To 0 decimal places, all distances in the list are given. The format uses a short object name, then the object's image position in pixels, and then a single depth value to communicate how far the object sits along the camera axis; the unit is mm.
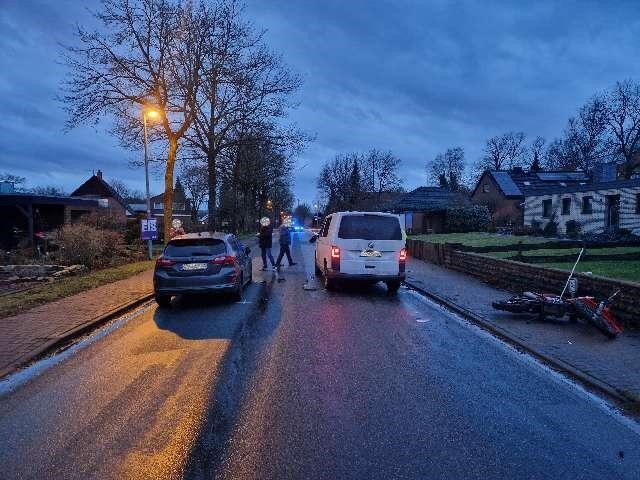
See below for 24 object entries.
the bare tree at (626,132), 55250
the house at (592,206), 28859
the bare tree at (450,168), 98531
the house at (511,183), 55094
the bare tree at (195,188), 71312
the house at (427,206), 46812
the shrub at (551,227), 33875
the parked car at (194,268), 10562
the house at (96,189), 62656
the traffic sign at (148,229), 21922
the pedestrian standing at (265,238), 18178
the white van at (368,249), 12383
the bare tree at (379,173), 80875
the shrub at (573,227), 31706
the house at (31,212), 24359
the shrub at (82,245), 17109
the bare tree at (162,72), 25016
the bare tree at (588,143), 58938
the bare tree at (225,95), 27109
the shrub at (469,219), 42188
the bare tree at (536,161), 80250
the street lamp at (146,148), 22922
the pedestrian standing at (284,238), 18359
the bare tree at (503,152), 85606
